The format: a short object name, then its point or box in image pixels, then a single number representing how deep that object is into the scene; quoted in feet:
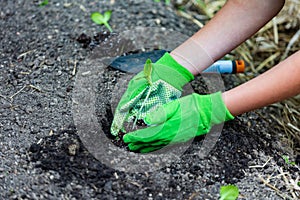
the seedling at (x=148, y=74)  4.94
